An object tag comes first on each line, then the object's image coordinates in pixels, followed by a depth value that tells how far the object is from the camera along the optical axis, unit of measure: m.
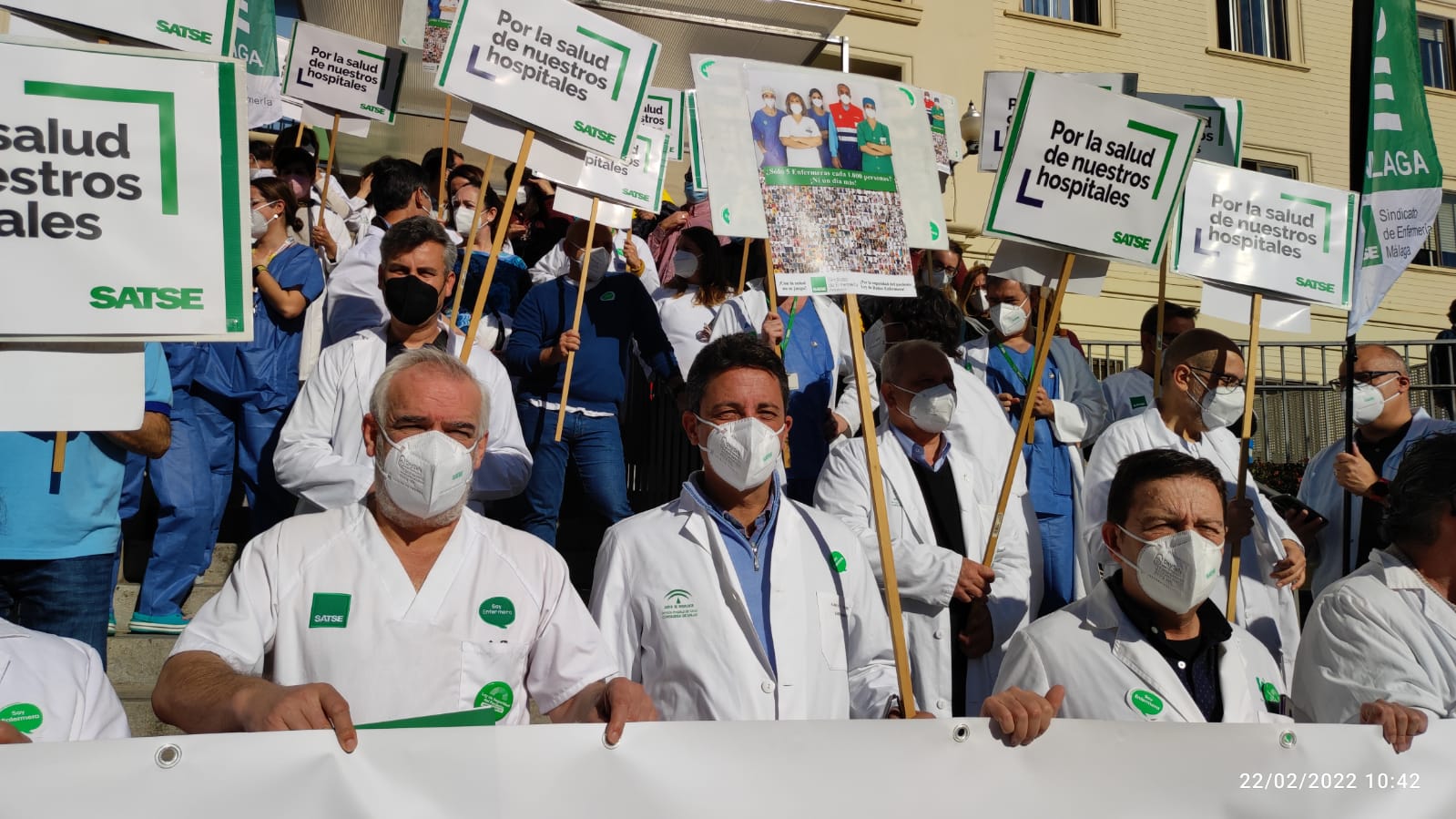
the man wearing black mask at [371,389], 4.47
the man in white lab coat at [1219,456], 5.22
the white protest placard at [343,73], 8.15
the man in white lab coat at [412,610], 2.88
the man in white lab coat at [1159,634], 3.35
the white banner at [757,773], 2.37
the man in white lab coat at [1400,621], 3.42
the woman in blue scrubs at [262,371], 6.20
